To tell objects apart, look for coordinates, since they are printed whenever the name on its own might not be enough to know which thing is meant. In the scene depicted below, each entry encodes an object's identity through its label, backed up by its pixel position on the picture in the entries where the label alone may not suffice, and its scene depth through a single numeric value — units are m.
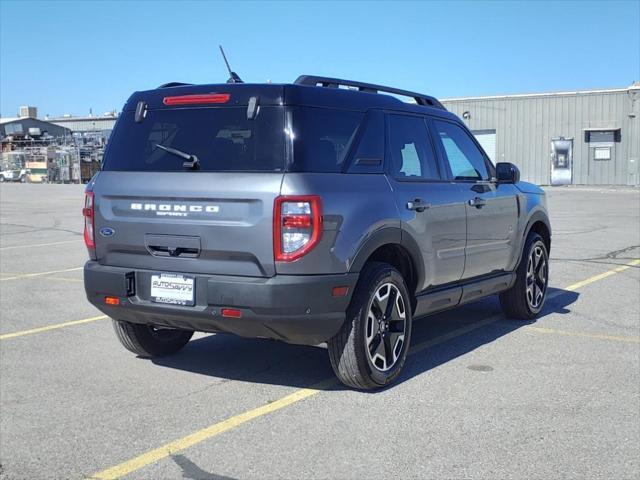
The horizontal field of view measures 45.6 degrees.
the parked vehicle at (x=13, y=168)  63.06
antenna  5.37
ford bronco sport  4.60
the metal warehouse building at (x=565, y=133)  43.81
